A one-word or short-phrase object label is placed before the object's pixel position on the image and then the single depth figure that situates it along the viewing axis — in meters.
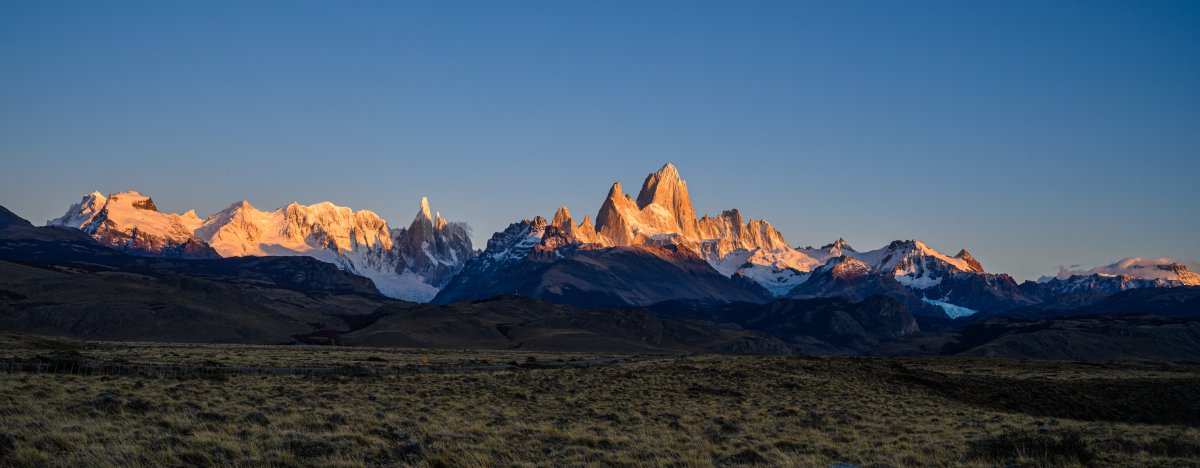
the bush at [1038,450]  24.45
